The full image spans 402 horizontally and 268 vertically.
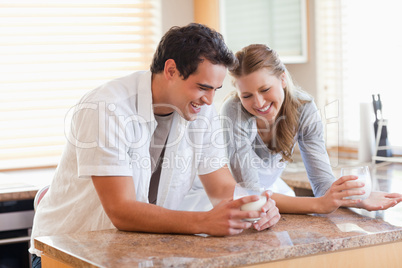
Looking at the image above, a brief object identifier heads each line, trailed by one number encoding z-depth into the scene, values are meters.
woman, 2.14
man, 1.57
